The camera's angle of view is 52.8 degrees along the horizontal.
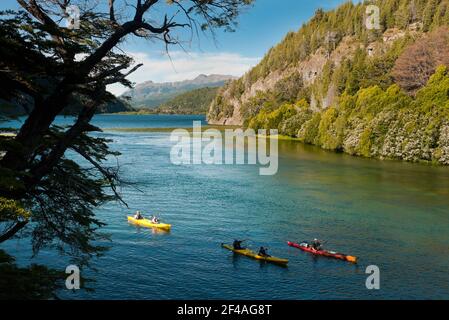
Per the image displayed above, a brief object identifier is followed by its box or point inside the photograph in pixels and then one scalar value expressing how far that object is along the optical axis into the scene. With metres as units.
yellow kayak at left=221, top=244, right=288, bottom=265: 33.22
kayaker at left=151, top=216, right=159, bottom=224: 42.42
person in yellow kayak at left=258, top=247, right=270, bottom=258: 34.11
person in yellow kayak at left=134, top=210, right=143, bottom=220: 43.94
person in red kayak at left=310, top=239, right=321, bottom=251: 35.56
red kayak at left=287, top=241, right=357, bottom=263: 34.00
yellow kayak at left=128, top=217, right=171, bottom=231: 41.91
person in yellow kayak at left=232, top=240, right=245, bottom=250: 35.75
